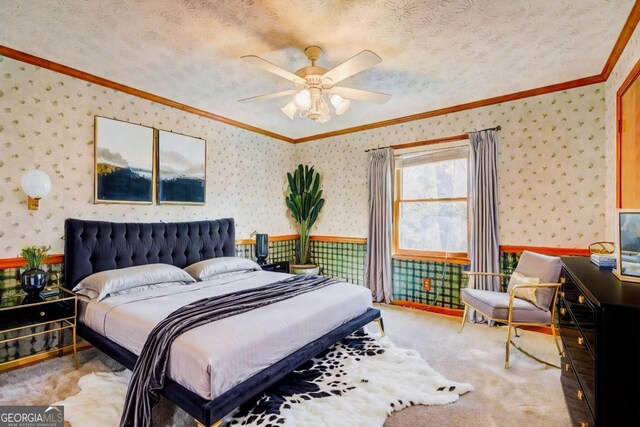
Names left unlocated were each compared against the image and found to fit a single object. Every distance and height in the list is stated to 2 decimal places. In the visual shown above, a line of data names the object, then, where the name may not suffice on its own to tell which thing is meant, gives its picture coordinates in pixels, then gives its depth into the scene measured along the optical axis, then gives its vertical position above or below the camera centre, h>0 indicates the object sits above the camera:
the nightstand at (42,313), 2.38 -0.78
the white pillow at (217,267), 3.58 -0.60
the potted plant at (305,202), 5.44 +0.29
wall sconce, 2.69 +0.30
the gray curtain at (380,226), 4.62 -0.13
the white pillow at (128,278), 2.77 -0.58
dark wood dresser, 1.29 -0.62
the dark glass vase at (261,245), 4.66 -0.41
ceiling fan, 2.21 +1.11
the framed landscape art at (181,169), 3.84 +0.66
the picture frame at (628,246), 1.68 -0.16
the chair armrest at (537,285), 2.76 -0.62
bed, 1.80 -0.77
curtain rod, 4.07 +1.09
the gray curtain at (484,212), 3.77 +0.06
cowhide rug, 1.99 -1.29
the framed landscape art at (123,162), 3.29 +0.65
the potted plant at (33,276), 2.58 -0.48
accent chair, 2.85 -0.83
